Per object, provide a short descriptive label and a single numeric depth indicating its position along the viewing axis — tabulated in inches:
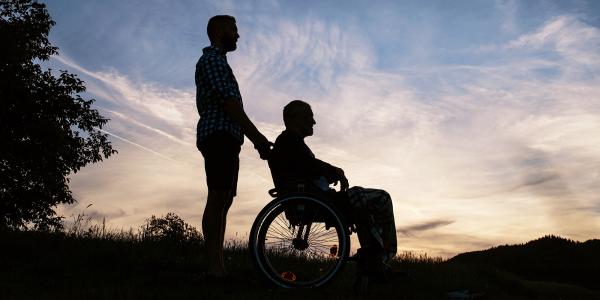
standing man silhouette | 228.4
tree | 776.3
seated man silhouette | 227.9
